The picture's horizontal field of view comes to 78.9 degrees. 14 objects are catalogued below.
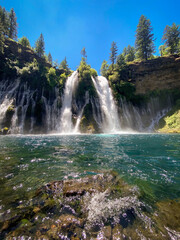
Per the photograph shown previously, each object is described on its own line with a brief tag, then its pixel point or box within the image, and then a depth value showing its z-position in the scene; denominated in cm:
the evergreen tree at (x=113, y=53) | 4331
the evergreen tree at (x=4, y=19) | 3788
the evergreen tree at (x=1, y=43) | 2834
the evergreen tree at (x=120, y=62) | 3518
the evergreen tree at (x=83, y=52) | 5253
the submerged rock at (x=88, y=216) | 182
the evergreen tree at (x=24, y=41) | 4391
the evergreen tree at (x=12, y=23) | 4494
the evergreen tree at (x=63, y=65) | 5488
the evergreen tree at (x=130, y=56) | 4520
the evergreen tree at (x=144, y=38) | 3759
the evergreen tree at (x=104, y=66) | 4558
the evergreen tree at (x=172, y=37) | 3647
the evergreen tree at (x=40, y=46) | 4475
